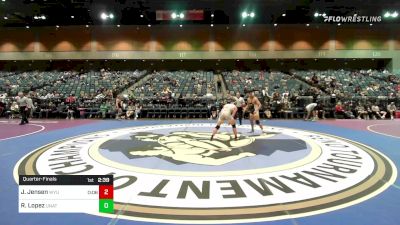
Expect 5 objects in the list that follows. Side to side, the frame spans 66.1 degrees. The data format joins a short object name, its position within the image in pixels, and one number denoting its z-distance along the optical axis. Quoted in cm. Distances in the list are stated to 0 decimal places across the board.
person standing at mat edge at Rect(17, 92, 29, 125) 1316
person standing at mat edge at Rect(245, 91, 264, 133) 1044
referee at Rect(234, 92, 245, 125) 1237
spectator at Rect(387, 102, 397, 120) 1680
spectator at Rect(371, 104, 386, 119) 1672
